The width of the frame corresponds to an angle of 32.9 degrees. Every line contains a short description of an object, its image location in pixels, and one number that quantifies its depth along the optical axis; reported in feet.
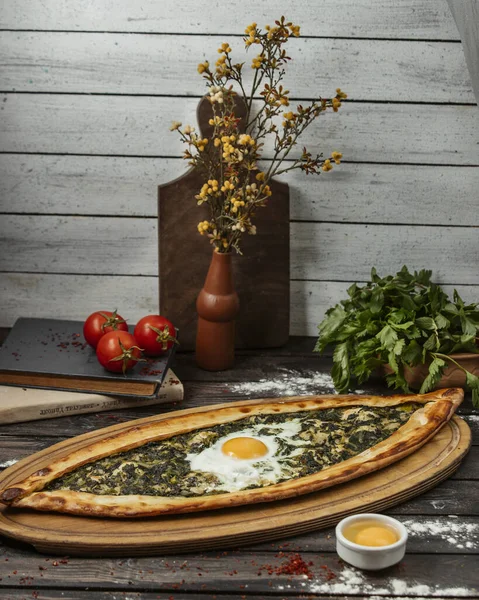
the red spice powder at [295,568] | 5.14
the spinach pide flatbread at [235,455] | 5.52
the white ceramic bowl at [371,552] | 5.04
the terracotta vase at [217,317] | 8.02
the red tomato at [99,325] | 7.81
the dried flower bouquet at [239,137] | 7.51
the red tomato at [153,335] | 7.71
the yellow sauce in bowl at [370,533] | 5.21
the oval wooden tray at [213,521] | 5.23
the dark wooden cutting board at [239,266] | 8.64
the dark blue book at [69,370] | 7.35
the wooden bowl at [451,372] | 7.59
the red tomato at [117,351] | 7.32
